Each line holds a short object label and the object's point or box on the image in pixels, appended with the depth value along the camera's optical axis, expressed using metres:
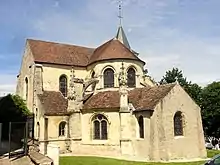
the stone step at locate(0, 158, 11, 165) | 19.43
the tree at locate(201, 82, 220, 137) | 48.66
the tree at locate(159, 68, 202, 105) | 52.25
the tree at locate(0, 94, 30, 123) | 34.71
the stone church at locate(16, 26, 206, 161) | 26.62
